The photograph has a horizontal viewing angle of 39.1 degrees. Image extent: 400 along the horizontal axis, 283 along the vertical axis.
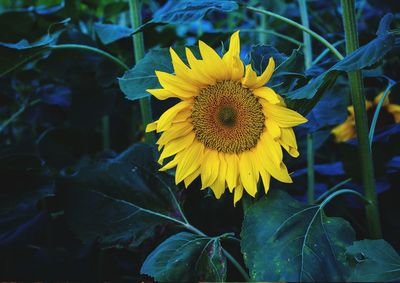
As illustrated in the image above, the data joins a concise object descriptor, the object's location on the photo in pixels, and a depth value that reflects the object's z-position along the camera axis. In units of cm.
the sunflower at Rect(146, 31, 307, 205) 75
